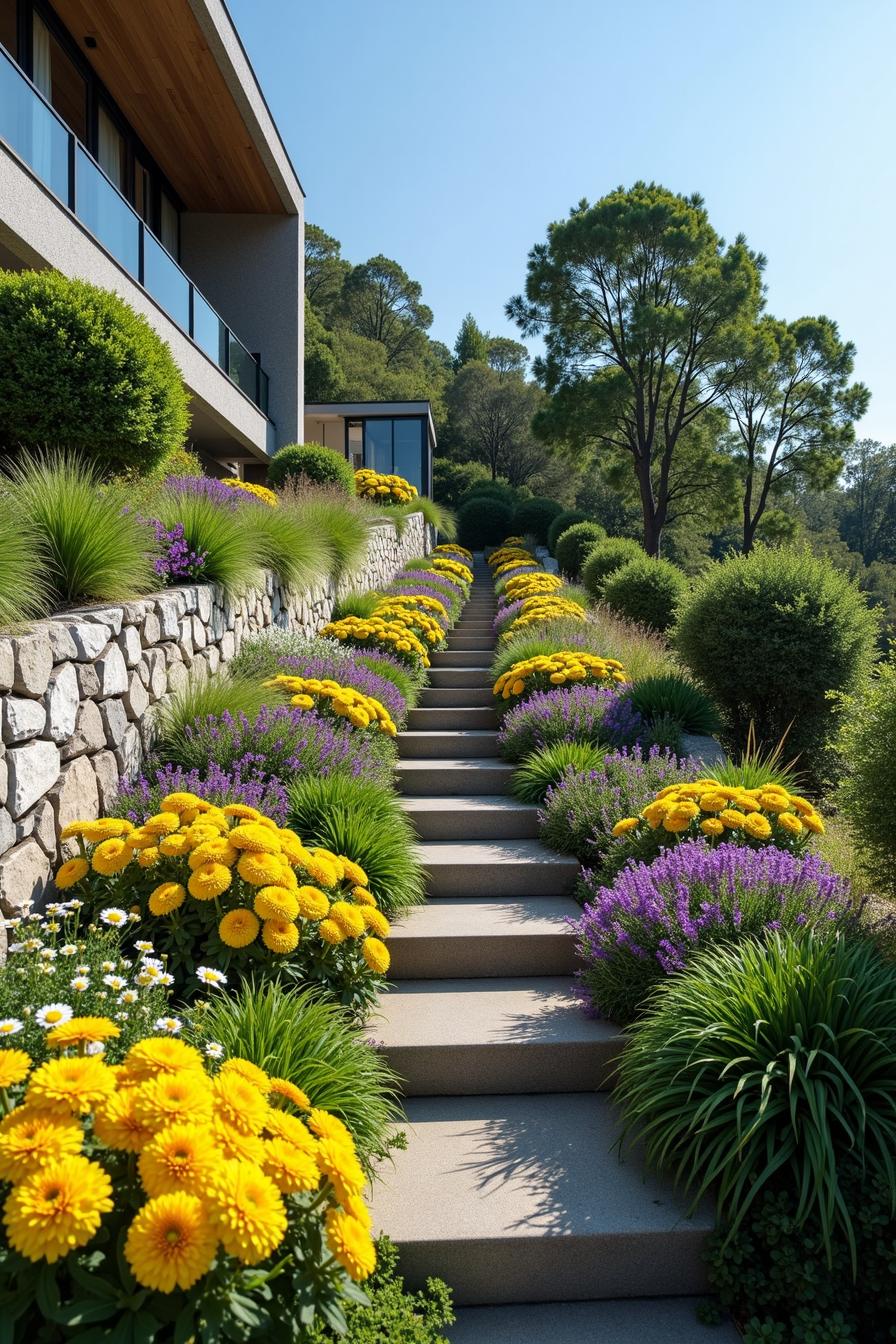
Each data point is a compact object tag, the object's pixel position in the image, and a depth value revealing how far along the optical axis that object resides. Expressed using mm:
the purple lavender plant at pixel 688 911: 3273
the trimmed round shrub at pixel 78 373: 6121
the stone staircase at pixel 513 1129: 2549
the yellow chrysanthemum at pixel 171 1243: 1395
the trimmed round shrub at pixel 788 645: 6824
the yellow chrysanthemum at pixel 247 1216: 1432
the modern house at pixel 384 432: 24562
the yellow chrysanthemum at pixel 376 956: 3100
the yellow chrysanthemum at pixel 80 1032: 1806
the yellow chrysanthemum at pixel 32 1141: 1487
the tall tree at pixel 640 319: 22453
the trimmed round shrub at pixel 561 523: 22734
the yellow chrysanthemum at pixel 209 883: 2875
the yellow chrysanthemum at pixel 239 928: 2877
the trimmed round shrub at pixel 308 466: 13289
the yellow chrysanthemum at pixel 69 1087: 1587
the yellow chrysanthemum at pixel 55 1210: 1404
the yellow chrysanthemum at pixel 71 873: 3056
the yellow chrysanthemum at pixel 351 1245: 1566
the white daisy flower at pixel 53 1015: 1901
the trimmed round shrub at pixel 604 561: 14352
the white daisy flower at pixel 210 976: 2374
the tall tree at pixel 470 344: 51812
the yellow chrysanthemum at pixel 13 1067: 1647
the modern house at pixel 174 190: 8242
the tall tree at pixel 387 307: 45875
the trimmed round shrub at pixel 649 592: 11844
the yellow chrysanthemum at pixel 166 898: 2873
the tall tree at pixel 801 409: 29281
